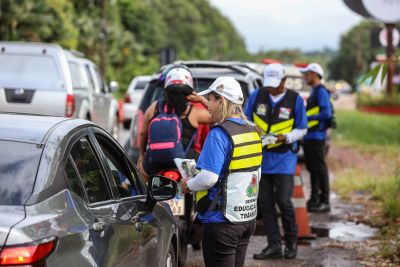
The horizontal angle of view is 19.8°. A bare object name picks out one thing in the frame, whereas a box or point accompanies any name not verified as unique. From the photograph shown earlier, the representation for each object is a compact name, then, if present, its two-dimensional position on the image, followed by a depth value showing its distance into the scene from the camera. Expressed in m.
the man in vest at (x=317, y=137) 14.87
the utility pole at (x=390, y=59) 8.33
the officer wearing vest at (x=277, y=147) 10.94
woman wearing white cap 7.10
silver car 17.64
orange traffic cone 12.54
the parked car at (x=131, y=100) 32.42
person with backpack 9.49
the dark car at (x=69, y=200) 4.67
